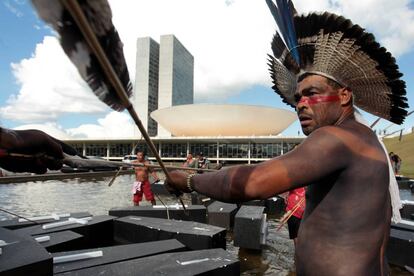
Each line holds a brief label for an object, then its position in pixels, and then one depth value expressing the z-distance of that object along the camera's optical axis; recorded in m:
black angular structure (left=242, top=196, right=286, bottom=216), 9.45
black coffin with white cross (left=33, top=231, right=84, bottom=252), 4.19
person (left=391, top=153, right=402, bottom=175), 19.92
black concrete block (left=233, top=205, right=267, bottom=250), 5.76
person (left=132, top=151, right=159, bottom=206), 9.46
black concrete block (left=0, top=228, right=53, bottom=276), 2.67
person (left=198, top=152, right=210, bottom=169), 14.61
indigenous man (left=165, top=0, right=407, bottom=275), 1.55
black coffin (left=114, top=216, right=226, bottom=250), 4.86
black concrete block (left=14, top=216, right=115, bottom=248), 4.91
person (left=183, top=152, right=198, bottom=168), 12.40
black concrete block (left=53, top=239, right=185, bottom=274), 3.31
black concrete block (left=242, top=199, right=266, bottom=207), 9.02
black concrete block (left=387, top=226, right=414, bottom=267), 4.89
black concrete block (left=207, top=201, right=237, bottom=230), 7.34
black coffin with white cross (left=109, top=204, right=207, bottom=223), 7.09
